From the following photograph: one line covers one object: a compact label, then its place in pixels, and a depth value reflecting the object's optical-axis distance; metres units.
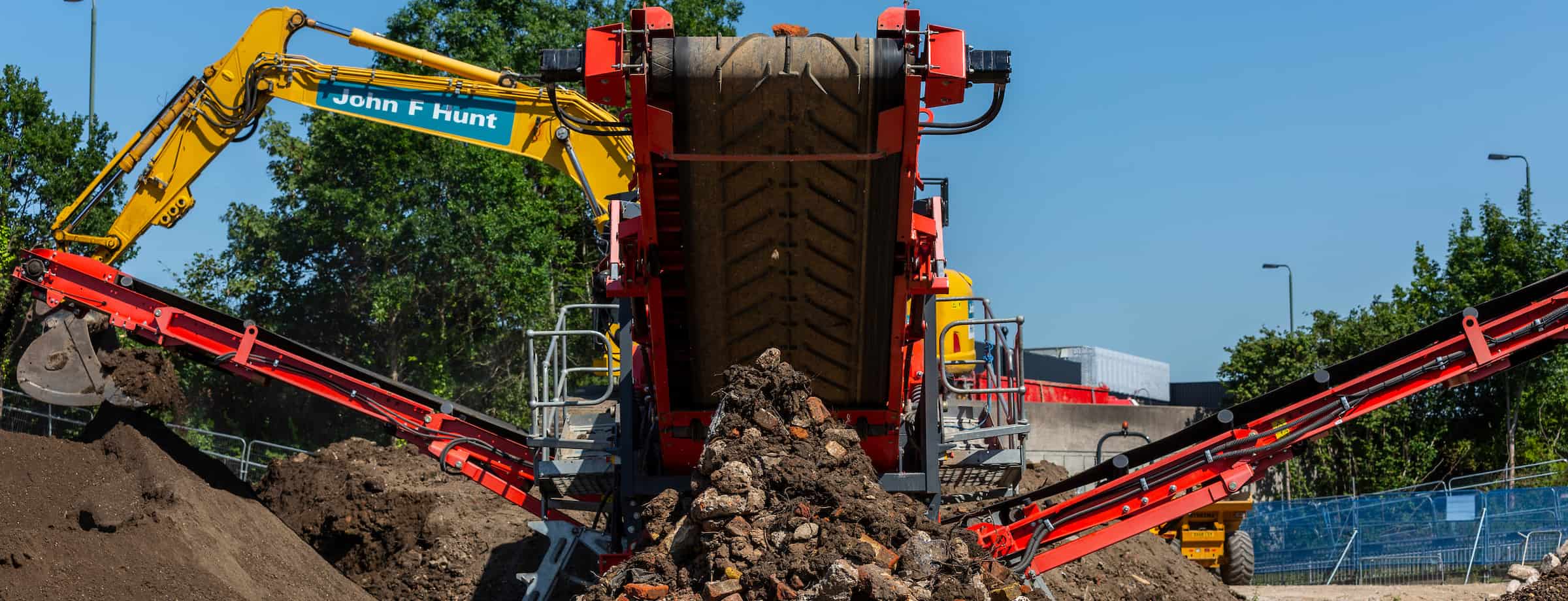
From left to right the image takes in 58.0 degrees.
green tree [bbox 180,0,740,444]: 25.75
